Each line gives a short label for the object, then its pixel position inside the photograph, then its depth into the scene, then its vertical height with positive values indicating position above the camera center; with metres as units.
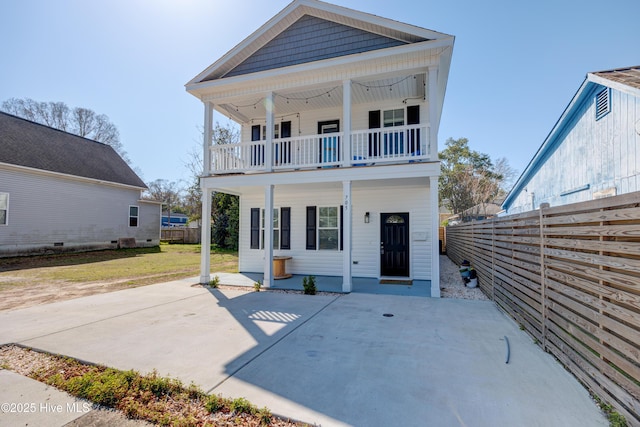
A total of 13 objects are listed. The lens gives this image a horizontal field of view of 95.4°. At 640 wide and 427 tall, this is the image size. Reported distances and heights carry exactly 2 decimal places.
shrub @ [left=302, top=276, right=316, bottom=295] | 7.50 -1.58
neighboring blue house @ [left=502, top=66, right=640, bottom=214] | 6.64 +2.42
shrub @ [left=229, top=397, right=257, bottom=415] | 2.62 -1.65
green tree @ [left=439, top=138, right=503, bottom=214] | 27.97 +4.94
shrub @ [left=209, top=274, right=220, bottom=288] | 8.40 -1.67
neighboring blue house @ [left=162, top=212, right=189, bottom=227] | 52.38 +1.14
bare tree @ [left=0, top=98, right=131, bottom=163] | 29.02 +11.23
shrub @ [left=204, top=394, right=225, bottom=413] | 2.66 -1.66
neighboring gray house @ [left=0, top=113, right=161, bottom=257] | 14.65 +1.73
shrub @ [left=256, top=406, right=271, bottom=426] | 2.48 -1.65
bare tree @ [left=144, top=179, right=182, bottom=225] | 43.50 +5.13
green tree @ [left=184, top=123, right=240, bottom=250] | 21.94 +1.66
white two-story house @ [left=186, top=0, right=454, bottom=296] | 7.45 +2.61
